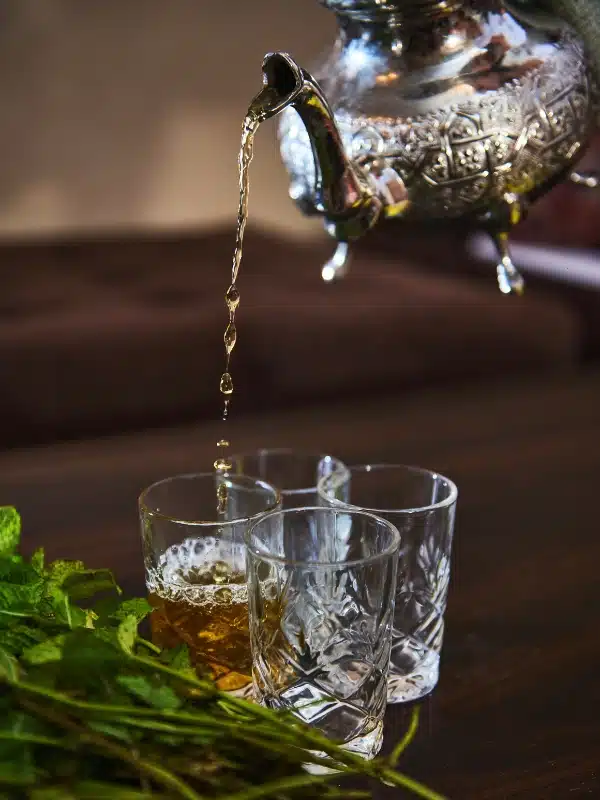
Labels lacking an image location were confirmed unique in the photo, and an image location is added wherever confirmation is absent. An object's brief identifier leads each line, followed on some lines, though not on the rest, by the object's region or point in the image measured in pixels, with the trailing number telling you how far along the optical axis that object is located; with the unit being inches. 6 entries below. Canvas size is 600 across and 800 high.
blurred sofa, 67.7
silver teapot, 26.0
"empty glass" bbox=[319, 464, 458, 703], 25.1
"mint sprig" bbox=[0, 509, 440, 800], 17.3
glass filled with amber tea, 24.0
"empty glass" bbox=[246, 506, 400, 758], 21.7
